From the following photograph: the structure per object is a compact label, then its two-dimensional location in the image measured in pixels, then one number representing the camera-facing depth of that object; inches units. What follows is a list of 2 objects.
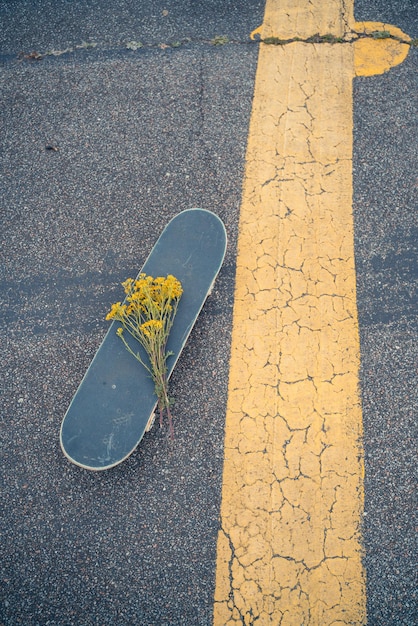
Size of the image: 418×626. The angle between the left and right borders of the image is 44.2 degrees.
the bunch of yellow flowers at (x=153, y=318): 102.4
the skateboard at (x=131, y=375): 101.6
